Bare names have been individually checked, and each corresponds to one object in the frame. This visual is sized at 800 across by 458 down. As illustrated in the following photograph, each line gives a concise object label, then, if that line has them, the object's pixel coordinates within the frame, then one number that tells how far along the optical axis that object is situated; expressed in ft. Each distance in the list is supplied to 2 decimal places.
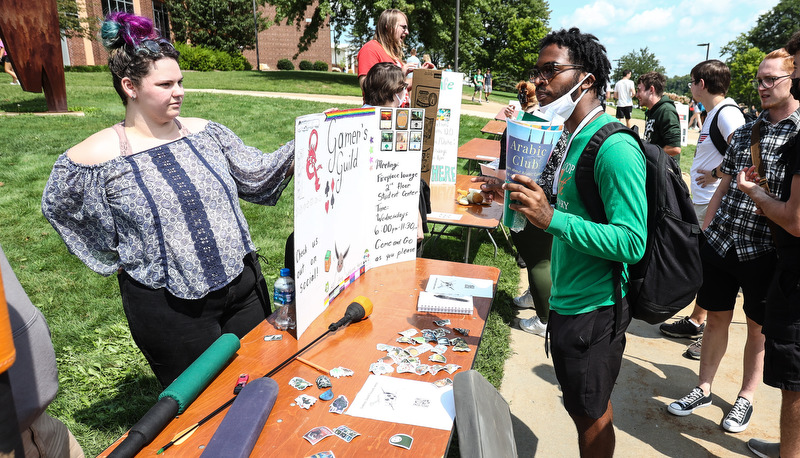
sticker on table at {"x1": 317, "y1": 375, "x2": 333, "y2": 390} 6.00
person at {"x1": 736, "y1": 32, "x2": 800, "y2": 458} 7.77
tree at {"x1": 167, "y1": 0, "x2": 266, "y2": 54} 132.26
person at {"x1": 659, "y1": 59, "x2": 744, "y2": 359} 14.46
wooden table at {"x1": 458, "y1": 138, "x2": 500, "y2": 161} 23.22
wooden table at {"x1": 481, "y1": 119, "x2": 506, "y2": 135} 32.65
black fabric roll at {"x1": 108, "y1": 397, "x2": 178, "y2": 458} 4.65
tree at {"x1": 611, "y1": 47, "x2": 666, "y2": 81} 303.50
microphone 7.44
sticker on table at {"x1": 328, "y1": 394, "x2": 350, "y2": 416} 5.58
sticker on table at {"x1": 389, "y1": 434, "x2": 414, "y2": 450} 5.09
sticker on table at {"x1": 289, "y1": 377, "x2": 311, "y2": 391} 5.96
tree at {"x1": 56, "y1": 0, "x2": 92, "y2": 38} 62.83
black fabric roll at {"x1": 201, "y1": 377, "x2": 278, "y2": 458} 4.61
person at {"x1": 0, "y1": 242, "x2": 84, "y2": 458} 4.12
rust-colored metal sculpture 31.55
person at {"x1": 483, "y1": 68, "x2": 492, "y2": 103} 101.68
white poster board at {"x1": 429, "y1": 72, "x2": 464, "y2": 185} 16.20
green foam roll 5.39
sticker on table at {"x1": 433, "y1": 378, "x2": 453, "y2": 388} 6.15
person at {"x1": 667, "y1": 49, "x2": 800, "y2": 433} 9.11
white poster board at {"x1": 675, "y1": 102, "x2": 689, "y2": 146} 19.26
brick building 114.22
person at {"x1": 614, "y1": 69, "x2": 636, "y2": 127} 52.60
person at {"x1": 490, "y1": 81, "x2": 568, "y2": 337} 13.34
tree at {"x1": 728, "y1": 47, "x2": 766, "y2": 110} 156.87
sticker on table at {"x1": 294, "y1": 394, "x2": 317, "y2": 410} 5.62
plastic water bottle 7.06
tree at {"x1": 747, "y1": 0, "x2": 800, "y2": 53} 205.46
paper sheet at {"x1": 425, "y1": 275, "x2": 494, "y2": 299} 8.90
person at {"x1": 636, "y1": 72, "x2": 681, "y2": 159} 18.30
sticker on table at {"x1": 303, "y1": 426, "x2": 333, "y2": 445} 5.09
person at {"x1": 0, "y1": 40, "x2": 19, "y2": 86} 54.00
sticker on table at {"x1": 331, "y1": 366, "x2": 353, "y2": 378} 6.26
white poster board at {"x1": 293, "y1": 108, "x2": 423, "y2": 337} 6.71
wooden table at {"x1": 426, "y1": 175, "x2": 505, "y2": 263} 13.73
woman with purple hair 6.44
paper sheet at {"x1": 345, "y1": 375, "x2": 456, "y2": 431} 5.54
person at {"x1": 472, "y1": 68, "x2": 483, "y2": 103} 90.74
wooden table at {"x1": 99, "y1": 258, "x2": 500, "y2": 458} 5.03
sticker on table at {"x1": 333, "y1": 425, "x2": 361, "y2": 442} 5.15
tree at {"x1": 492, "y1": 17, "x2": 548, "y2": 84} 153.07
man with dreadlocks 5.77
